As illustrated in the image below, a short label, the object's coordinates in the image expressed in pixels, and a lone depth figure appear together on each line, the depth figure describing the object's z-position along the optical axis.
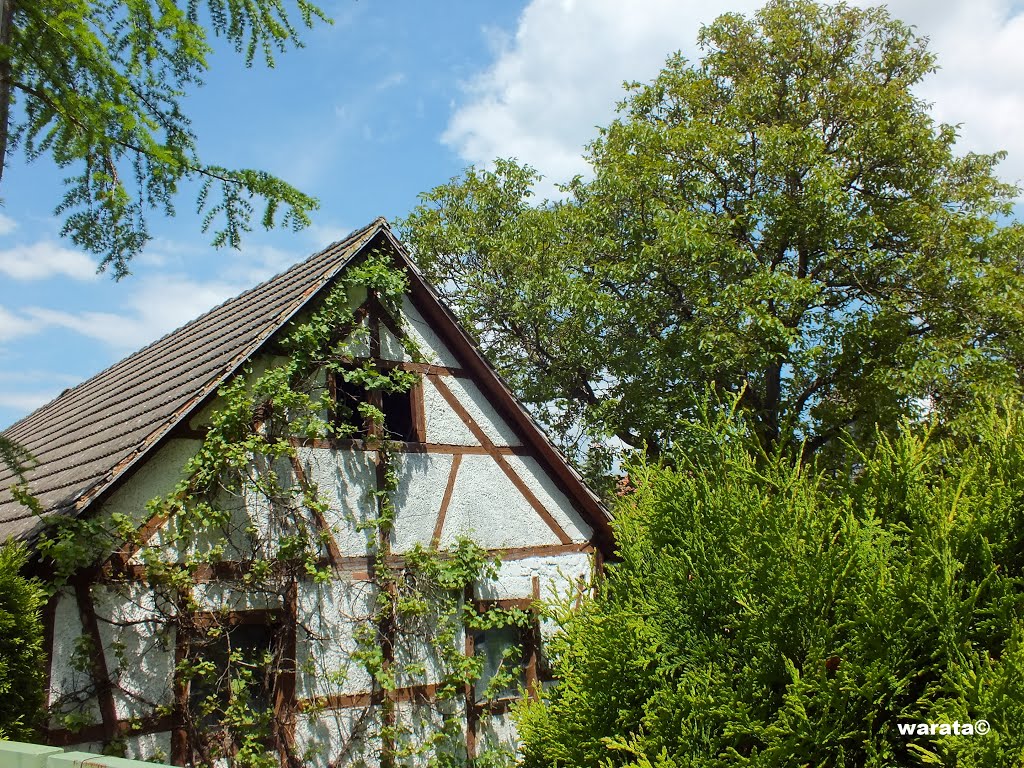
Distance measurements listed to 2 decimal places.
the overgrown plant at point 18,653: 4.95
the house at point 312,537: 6.07
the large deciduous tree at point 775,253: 14.14
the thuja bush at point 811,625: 3.60
